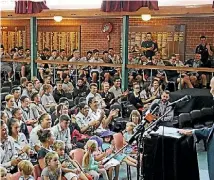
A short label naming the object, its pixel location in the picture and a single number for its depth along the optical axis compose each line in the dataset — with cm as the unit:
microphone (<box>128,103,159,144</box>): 359
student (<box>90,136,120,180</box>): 442
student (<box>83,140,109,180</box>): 422
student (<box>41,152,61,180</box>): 365
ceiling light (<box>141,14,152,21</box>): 869
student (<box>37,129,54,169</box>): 414
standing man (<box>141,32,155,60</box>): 1066
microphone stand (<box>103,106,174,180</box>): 359
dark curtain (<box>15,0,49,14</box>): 943
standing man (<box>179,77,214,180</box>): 346
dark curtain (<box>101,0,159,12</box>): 827
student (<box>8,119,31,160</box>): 418
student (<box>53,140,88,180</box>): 390
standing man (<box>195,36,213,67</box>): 962
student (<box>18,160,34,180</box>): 355
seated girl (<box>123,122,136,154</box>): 493
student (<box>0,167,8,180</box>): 335
